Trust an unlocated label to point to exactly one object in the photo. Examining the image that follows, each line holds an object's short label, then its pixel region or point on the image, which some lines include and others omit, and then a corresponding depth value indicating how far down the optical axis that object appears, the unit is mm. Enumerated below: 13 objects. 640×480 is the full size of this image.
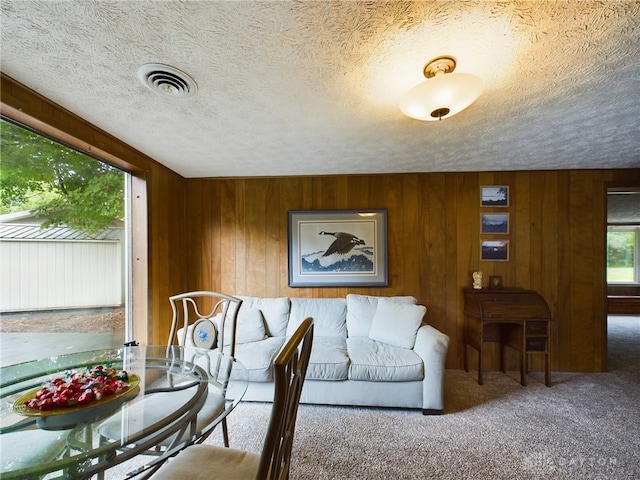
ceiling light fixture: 1141
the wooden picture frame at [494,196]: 2871
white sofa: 2021
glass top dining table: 775
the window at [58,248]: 1480
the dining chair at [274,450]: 661
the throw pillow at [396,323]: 2301
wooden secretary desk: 2410
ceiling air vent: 1218
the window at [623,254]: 6090
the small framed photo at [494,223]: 2871
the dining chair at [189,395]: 961
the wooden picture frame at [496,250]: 2863
